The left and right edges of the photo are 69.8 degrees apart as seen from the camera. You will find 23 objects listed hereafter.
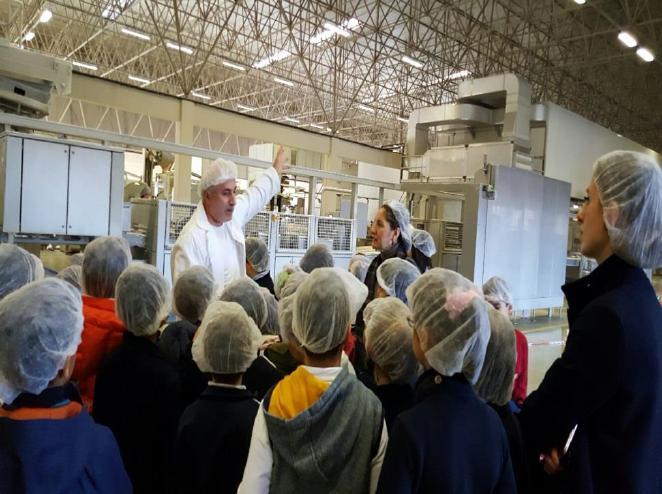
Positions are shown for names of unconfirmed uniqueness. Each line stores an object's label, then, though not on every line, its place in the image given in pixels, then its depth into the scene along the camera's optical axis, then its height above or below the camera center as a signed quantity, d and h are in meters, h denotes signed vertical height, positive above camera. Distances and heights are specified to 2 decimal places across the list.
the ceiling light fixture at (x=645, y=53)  9.17 +3.84
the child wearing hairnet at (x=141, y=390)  1.54 -0.55
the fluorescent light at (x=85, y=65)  12.70 +4.21
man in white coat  2.41 -0.04
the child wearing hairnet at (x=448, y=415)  1.01 -0.39
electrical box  2.53 +0.17
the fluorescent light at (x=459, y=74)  12.37 +4.56
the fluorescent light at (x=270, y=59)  11.55 +4.26
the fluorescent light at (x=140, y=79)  13.91 +4.20
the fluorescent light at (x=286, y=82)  12.58 +4.04
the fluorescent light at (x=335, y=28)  8.70 +3.77
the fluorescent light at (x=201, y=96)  15.85 +4.30
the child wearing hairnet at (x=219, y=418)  1.30 -0.53
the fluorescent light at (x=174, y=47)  11.20 +4.55
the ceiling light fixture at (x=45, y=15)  9.31 +3.96
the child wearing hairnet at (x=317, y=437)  1.11 -0.49
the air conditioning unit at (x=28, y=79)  2.89 +0.87
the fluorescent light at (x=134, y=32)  9.99 +3.99
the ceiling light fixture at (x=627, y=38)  8.50 +3.82
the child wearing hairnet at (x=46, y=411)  1.00 -0.44
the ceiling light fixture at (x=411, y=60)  10.50 +3.97
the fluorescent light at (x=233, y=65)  12.08 +4.29
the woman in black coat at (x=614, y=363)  1.10 -0.27
